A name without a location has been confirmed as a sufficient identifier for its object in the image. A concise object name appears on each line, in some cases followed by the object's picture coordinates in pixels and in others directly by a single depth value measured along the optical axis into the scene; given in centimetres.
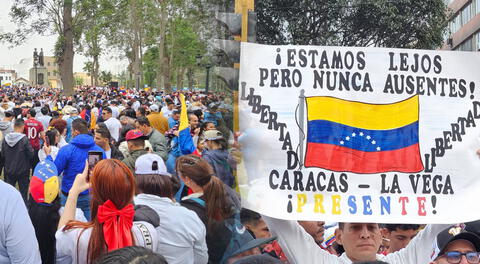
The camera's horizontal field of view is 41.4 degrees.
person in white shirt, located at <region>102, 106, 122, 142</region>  1210
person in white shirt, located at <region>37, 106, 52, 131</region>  1285
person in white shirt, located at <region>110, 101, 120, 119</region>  1605
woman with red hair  323
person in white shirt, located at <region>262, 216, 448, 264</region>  354
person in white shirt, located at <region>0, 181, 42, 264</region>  321
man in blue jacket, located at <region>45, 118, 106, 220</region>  668
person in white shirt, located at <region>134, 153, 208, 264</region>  362
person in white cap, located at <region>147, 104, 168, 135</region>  1165
